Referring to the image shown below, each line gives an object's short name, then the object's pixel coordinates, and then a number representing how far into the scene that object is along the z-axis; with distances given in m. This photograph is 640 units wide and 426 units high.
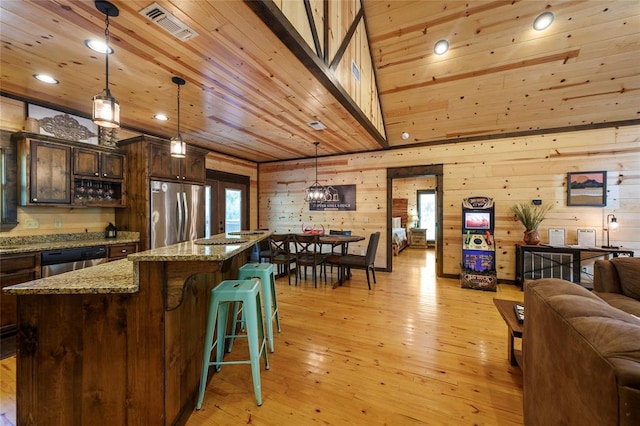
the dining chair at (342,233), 5.01
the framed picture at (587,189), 4.15
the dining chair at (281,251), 4.61
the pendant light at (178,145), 2.68
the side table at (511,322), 1.92
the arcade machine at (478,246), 4.32
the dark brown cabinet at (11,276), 2.49
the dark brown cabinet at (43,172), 2.87
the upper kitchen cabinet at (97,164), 3.24
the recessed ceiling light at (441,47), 3.32
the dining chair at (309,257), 4.52
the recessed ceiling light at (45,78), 2.57
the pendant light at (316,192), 4.96
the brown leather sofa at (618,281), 2.19
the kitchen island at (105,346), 1.41
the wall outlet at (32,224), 3.06
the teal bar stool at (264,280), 2.38
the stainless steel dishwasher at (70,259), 2.80
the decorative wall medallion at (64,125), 3.16
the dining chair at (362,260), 4.38
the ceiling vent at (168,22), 1.72
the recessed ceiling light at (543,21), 2.90
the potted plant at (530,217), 4.24
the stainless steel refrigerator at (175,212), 3.74
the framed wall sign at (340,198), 5.95
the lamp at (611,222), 3.94
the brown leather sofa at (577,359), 0.69
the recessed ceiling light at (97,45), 2.08
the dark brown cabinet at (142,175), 3.65
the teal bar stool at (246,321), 1.76
